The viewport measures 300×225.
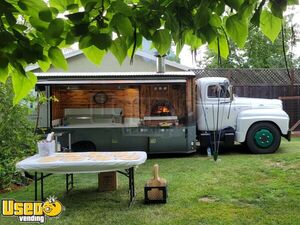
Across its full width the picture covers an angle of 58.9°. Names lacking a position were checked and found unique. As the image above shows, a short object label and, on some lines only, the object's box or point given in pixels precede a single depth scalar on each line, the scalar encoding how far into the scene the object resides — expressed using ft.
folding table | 10.67
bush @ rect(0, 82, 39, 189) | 14.05
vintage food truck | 20.10
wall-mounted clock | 21.10
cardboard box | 13.05
